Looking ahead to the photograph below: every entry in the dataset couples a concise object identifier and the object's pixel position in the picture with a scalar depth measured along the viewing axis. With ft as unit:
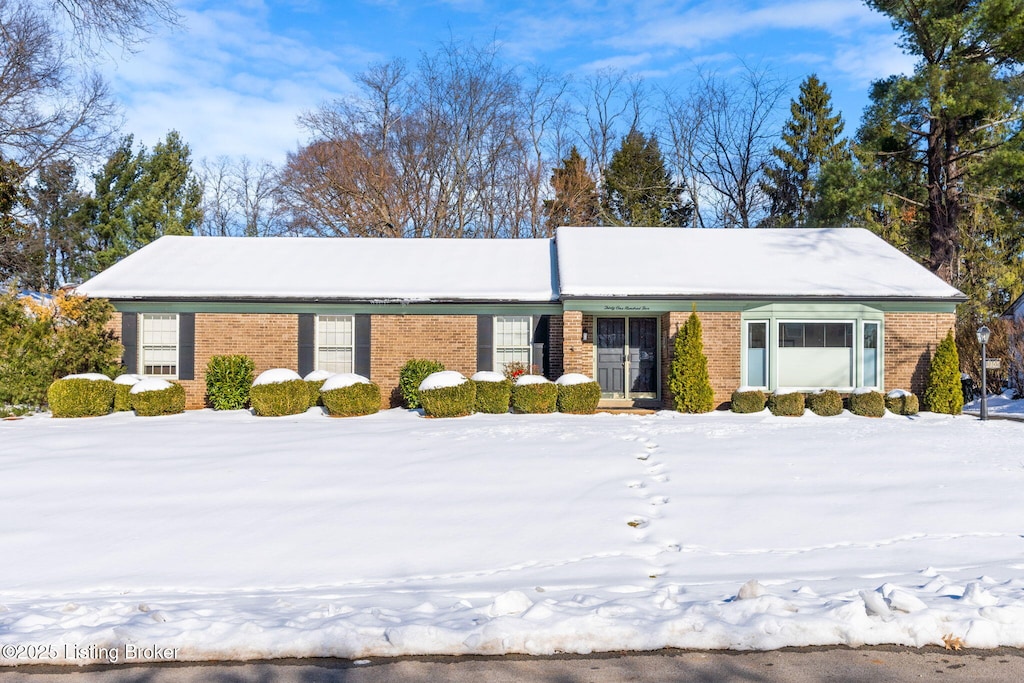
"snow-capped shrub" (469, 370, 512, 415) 50.24
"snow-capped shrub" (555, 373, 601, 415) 50.47
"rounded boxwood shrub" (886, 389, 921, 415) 51.44
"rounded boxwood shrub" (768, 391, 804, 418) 51.11
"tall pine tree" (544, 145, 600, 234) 111.75
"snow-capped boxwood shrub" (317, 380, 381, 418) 49.34
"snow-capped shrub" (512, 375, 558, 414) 50.37
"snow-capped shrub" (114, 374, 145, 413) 50.65
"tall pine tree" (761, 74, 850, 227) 115.34
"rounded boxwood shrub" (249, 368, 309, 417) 49.75
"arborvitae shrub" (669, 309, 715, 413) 51.67
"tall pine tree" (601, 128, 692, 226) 115.34
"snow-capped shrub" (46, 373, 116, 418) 48.91
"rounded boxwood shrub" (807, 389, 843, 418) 51.31
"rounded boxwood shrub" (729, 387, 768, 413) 51.57
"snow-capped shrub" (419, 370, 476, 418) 48.42
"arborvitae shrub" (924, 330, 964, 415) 52.06
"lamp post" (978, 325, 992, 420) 47.80
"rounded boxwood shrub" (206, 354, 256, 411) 53.31
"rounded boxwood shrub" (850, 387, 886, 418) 50.78
